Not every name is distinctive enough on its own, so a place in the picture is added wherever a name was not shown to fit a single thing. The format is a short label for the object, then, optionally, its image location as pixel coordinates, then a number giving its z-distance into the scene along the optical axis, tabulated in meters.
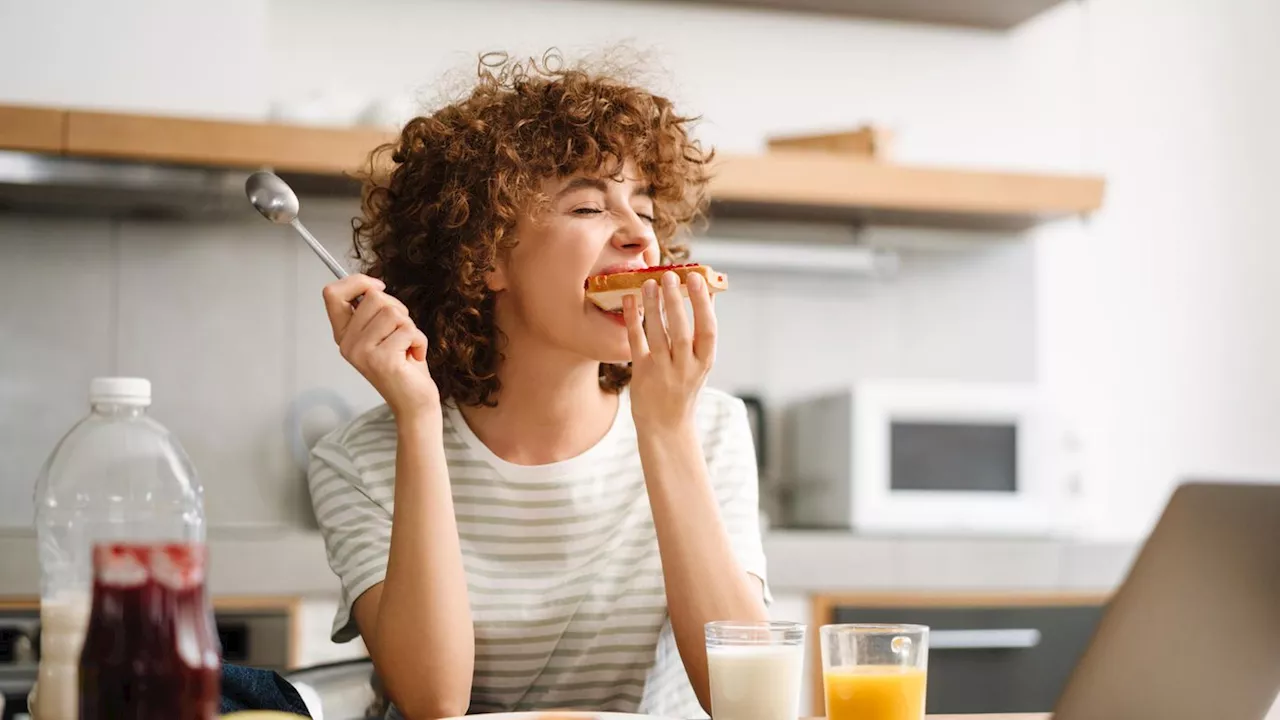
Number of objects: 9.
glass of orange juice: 0.97
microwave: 3.34
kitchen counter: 2.89
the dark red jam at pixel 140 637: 0.66
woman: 1.37
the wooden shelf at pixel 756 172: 3.00
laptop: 0.81
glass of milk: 1.00
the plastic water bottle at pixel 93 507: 0.80
